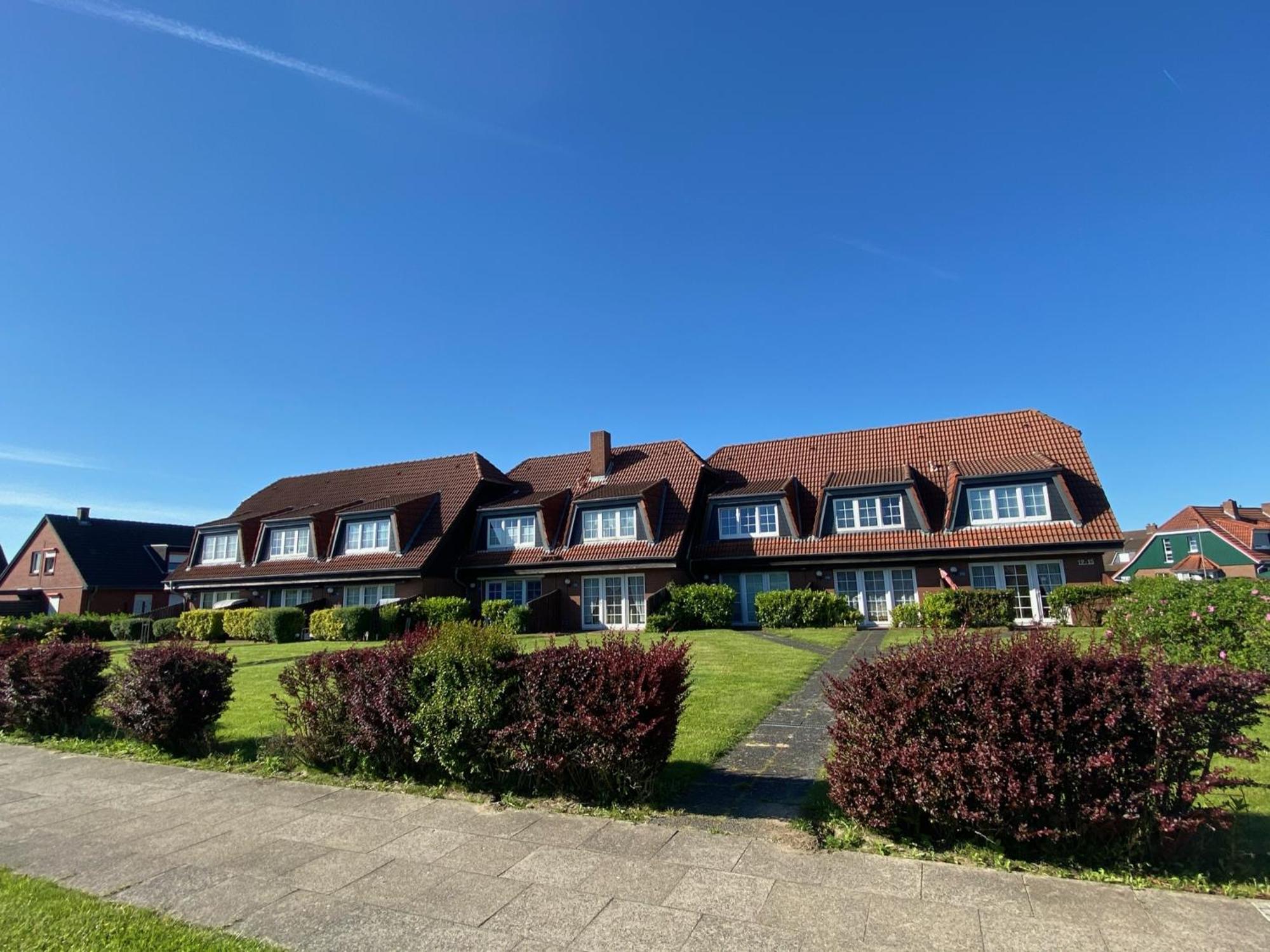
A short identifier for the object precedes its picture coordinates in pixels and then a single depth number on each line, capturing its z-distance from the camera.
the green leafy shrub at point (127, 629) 31.12
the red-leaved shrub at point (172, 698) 8.97
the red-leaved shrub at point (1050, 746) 4.46
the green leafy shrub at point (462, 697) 6.51
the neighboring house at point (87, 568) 43.28
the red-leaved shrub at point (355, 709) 7.09
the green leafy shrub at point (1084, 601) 20.77
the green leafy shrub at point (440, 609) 25.70
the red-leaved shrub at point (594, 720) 6.01
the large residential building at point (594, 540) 26.53
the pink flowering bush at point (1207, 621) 9.58
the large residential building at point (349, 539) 29.36
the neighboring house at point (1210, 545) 50.06
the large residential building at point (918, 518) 23.48
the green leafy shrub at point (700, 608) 24.17
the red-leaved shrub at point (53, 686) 10.37
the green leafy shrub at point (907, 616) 23.09
